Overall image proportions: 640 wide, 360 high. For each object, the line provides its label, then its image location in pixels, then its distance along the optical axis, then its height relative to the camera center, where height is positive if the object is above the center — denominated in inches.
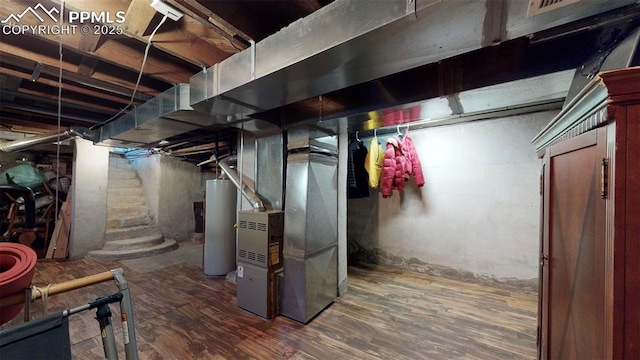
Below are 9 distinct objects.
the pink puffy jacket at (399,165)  129.6 +9.4
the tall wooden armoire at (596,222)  22.2 -4.2
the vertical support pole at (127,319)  40.6 -23.6
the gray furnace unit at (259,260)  98.3 -32.6
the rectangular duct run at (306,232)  95.7 -20.3
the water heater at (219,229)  144.6 -29.1
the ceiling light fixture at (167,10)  50.8 +36.6
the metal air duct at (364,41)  36.7 +25.1
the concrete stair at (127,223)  180.4 -37.6
